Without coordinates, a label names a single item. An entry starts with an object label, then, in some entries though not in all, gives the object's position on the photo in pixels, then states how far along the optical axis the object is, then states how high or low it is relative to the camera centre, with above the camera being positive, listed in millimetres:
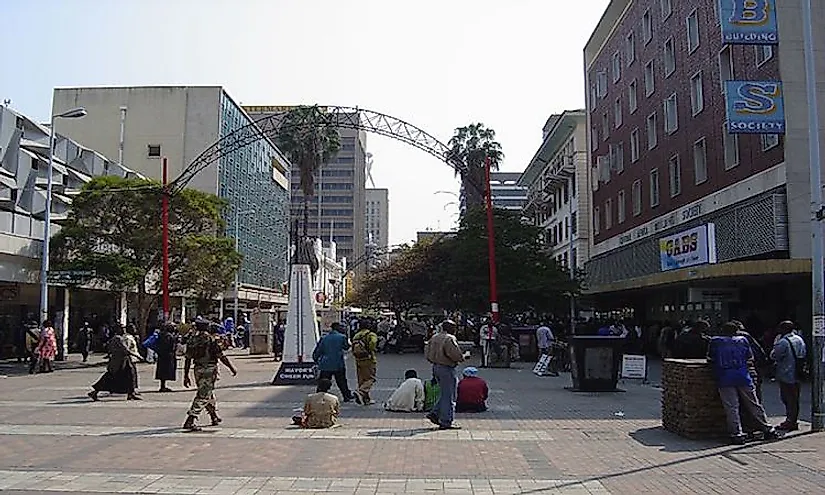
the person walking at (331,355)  16953 -741
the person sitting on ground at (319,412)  13633 -1522
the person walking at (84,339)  32094 -760
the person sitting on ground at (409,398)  15680 -1494
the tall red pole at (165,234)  28547 +2974
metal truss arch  30812 +6975
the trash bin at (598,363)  19375 -1063
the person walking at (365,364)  17011 -946
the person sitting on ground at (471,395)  15727 -1447
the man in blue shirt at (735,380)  11875 -899
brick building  25172 +5389
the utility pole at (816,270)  12969 +712
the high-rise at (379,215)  189250 +23500
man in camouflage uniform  13383 -801
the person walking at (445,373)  13578 -902
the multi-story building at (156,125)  58000 +13442
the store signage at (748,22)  21047 +7396
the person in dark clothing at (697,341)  16000 -470
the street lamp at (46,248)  27516 +2386
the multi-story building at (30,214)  29109 +3814
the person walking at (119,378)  18094 -1266
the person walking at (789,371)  13047 -865
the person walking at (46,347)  25969 -864
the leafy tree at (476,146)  61500 +12987
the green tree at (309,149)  61156 +12613
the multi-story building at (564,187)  59406 +9984
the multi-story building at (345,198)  137125 +19880
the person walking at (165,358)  20188 -941
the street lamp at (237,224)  63288 +7140
